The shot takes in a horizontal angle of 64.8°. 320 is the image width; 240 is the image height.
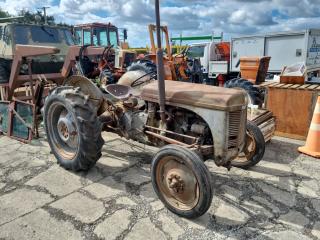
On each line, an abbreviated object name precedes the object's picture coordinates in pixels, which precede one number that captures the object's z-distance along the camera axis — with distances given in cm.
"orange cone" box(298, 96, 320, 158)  358
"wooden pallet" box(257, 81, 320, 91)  406
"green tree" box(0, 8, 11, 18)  3291
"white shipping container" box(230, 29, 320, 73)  682
